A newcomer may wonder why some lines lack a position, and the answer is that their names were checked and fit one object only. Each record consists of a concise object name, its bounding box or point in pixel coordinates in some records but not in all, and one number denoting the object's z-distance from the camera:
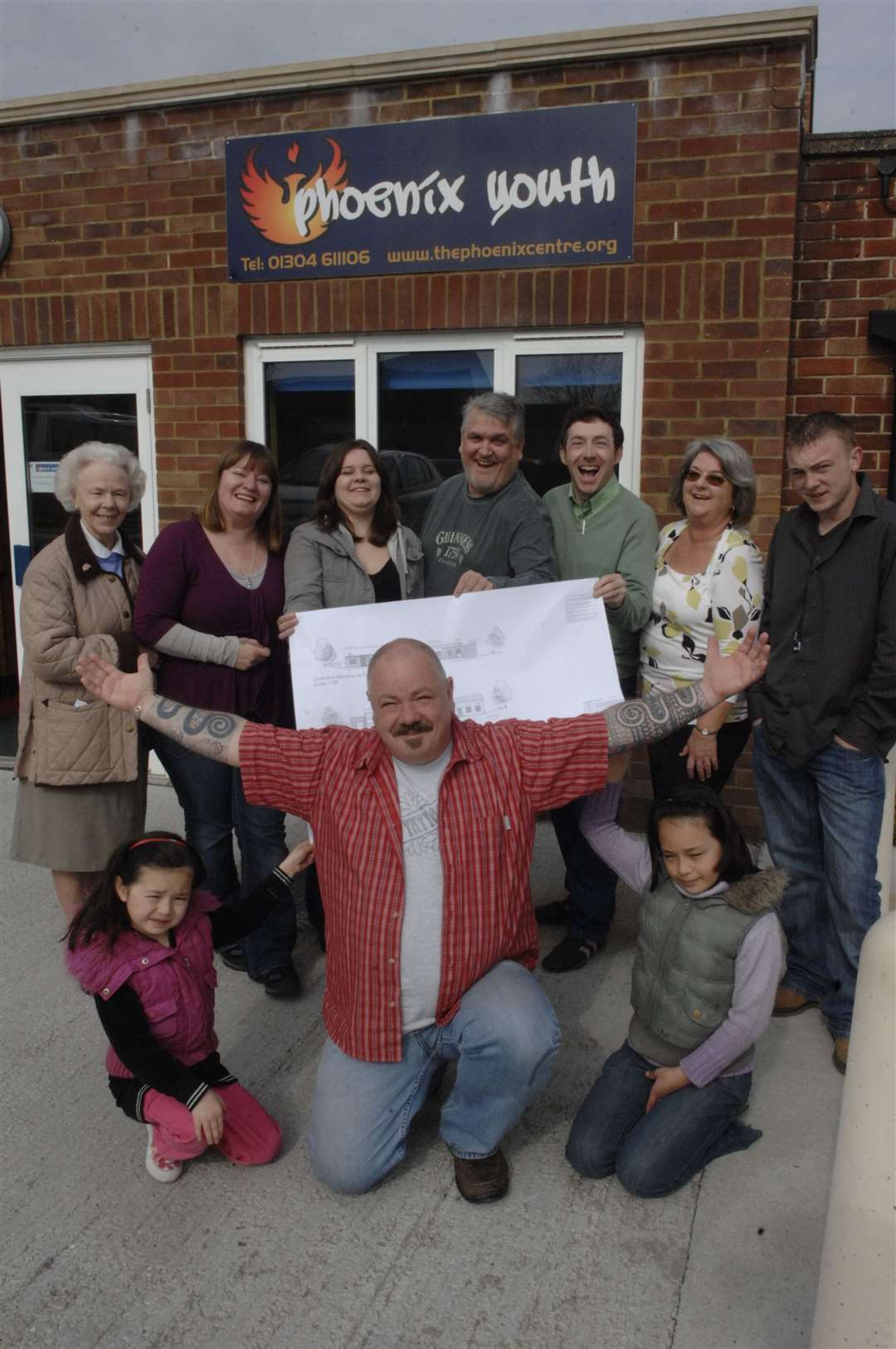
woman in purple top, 3.41
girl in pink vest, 2.65
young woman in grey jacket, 3.48
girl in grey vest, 2.67
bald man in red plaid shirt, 2.64
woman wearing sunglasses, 3.36
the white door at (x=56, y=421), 5.77
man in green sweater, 3.47
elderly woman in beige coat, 3.43
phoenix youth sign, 4.75
